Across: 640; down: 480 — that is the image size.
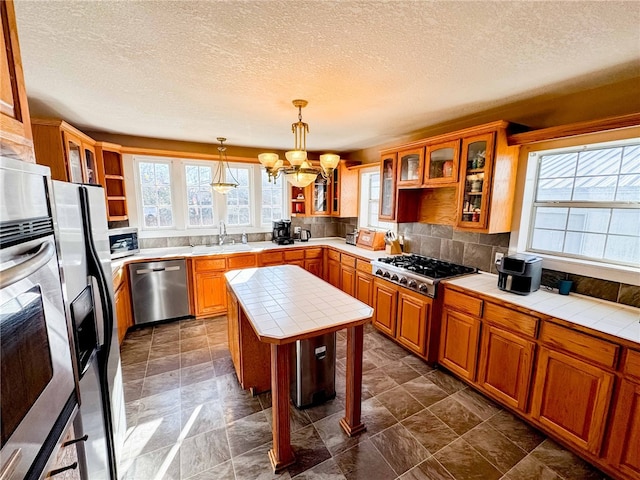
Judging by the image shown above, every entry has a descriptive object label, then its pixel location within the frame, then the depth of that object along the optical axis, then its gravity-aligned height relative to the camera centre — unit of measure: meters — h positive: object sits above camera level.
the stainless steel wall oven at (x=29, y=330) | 0.63 -0.35
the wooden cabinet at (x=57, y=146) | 2.39 +0.46
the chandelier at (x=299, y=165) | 2.12 +0.30
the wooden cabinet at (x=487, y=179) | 2.41 +0.23
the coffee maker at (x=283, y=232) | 4.54 -0.49
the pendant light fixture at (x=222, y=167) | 4.21 +0.52
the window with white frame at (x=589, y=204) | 2.03 +0.01
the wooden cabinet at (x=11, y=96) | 0.80 +0.31
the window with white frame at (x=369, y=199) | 4.39 +0.06
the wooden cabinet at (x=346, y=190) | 4.64 +0.21
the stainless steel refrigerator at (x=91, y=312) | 1.09 -0.52
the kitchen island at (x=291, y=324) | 1.66 -0.74
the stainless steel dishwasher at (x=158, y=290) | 3.45 -1.13
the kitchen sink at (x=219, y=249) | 3.85 -0.69
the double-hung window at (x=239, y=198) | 4.47 +0.05
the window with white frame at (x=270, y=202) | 4.69 -0.01
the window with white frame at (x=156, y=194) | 3.90 +0.09
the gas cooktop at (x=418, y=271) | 2.69 -0.69
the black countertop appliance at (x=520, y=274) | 2.20 -0.55
